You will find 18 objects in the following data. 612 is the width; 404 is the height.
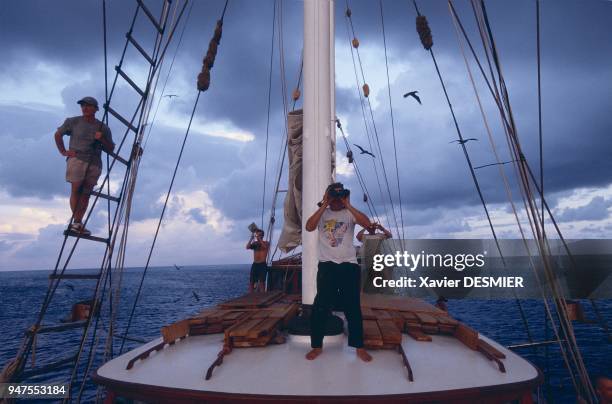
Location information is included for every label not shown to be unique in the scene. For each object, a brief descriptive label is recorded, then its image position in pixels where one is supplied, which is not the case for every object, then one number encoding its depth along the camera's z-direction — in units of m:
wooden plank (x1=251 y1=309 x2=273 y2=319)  5.07
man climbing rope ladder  5.89
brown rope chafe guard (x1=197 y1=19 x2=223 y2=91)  7.39
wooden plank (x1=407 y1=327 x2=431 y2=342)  4.46
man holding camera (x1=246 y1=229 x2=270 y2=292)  11.76
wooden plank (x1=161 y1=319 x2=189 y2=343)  4.41
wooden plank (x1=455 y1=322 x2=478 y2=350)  4.14
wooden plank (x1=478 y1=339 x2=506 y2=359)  3.85
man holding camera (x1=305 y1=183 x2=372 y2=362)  4.27
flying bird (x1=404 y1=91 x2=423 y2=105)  12.79
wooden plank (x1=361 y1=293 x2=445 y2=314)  5.65
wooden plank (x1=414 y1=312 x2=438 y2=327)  4.77
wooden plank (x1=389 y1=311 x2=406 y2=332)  4.87
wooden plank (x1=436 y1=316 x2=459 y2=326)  4.74
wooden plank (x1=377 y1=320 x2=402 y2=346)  4.04
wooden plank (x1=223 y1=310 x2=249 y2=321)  5.09
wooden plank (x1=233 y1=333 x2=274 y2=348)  4.11
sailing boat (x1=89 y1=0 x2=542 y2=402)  3.07
